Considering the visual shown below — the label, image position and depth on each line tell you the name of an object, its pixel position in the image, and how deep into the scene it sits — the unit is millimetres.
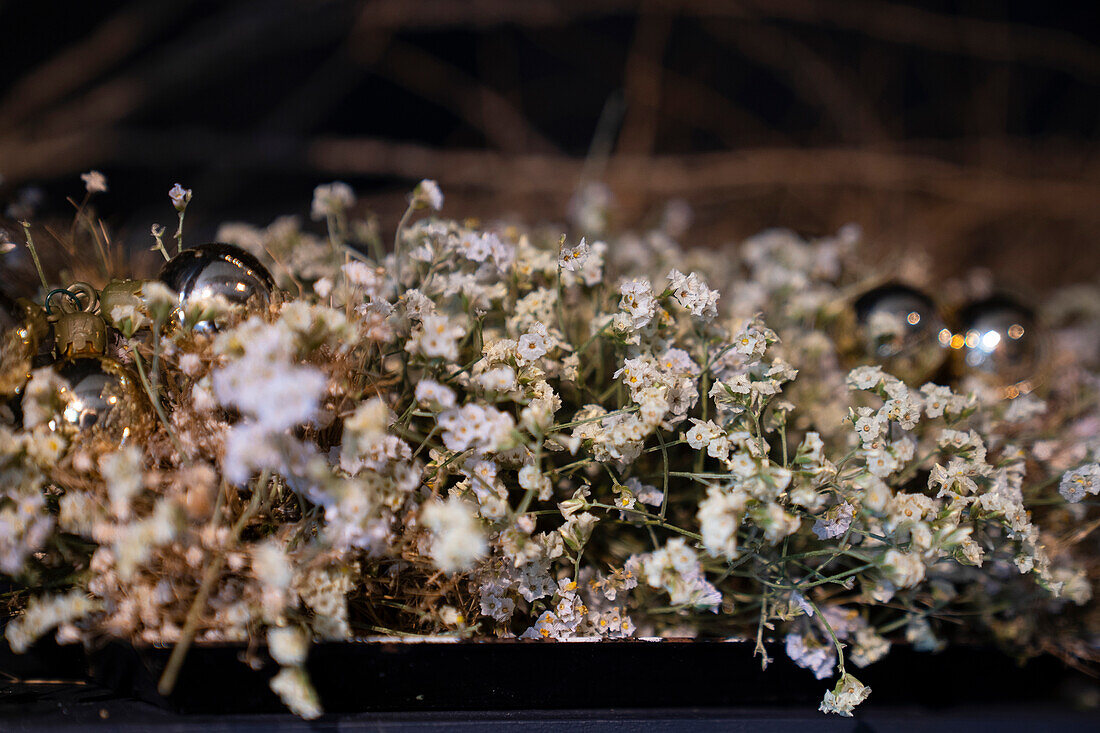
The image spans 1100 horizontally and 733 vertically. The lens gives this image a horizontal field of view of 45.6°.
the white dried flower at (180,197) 316
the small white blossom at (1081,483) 309
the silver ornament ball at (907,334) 375
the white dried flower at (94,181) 332
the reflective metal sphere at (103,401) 297
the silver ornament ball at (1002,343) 391
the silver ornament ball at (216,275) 307
